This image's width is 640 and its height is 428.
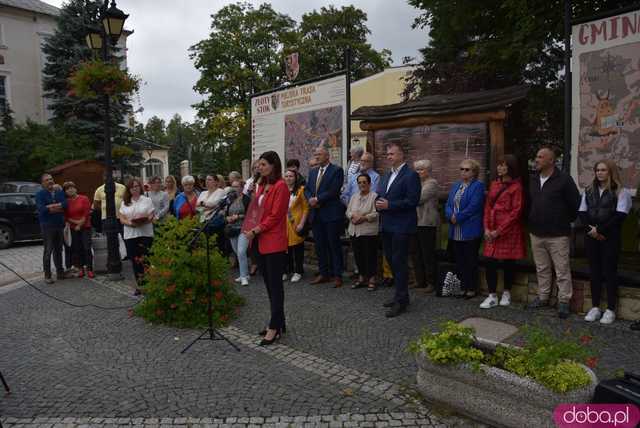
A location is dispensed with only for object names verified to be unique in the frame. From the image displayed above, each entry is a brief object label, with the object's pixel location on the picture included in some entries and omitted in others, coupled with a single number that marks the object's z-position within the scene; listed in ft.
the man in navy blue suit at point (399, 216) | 20.93
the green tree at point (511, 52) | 40.93
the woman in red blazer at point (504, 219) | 21.12
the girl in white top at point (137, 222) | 26.50
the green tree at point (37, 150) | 80.59
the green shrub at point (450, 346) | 12.44
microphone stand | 17.61
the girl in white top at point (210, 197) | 28.99
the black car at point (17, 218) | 47.93
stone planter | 11.13
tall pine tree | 89.25
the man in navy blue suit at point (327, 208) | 26.48
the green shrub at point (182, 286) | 20.95
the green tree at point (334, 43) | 133.90
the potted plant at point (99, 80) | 29.55
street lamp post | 30.63
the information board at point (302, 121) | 31.81
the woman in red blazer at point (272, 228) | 17.51
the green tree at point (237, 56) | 130.82
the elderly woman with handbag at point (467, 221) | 22.17
